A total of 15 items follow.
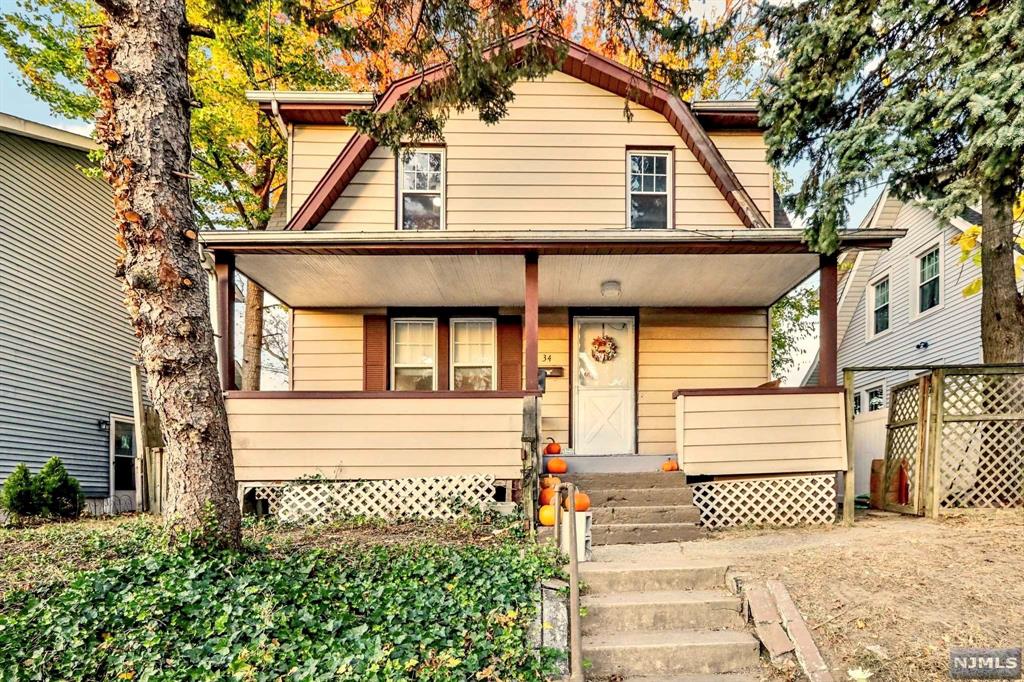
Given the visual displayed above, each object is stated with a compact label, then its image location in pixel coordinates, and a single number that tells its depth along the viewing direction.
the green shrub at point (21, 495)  8.04
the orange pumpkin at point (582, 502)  5.84
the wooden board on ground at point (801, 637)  3.45
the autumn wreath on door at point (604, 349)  9.05
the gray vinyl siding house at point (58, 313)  9.63
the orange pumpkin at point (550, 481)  6.39
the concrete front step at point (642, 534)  5.86
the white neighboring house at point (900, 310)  11.05
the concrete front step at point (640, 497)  6.39
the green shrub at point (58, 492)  8.42
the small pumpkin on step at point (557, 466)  7.01
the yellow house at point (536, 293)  6.72
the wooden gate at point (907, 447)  6.69
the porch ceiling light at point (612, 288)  8.06
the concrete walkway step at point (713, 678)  3.72
